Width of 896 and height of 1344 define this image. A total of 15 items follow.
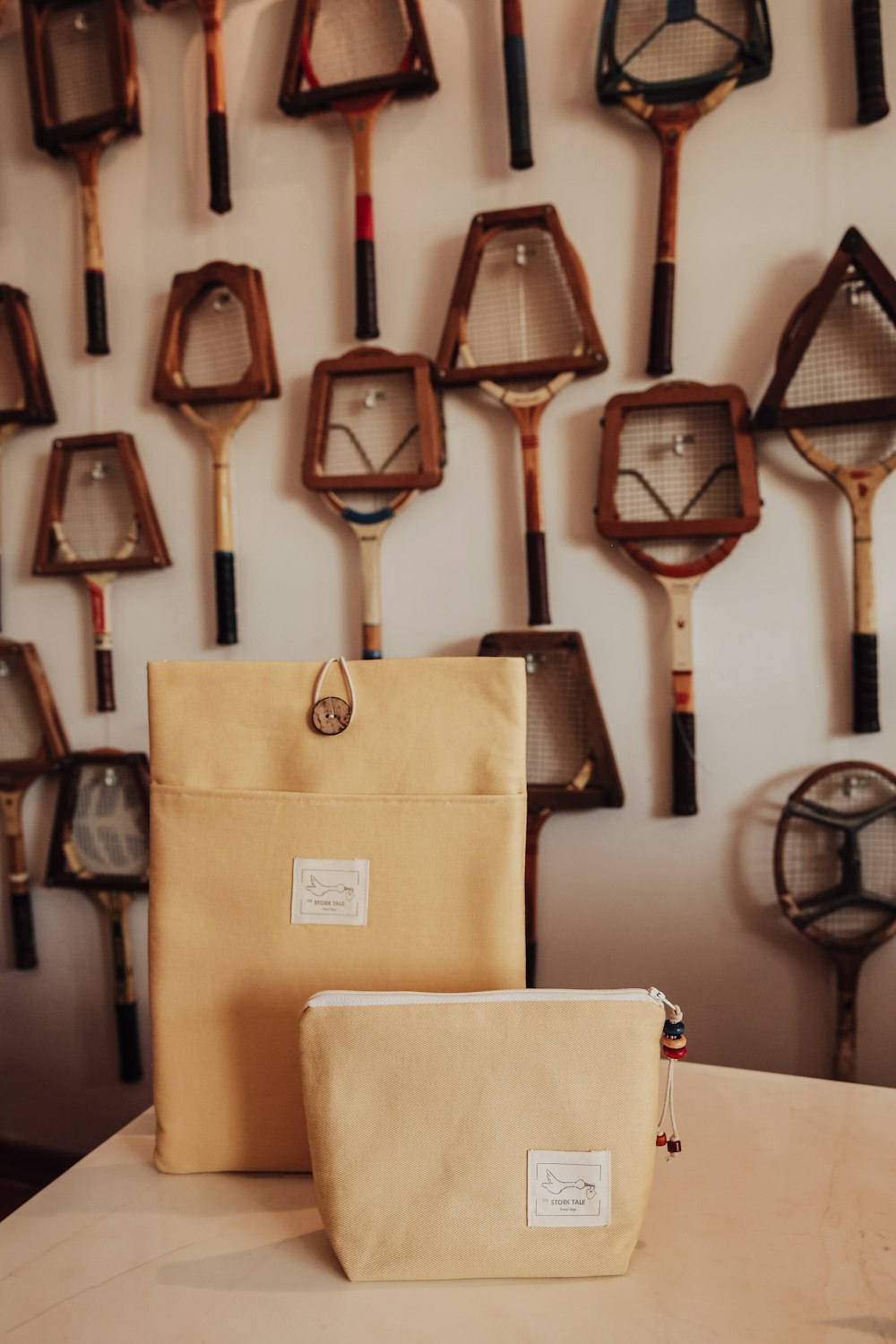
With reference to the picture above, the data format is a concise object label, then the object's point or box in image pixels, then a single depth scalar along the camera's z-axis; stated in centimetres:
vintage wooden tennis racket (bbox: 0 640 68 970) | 207
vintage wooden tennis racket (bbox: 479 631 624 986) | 169
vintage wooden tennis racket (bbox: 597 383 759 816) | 162
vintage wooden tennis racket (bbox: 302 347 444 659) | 176
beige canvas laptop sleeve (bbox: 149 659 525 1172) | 95
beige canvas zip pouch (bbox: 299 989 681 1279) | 80
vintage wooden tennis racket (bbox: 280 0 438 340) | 176
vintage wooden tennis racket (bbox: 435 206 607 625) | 169
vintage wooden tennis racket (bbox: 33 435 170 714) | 198
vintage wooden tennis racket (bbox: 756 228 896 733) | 151
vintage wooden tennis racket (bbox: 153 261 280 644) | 187
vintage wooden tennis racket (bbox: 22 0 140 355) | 197
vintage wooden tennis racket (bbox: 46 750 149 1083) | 203
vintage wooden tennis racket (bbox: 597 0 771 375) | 159
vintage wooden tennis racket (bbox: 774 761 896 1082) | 155
